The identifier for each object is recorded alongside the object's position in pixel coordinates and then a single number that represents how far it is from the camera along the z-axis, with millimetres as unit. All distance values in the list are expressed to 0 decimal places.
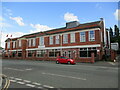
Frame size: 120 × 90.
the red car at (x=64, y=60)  16978
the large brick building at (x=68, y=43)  20688
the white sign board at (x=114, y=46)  31683
